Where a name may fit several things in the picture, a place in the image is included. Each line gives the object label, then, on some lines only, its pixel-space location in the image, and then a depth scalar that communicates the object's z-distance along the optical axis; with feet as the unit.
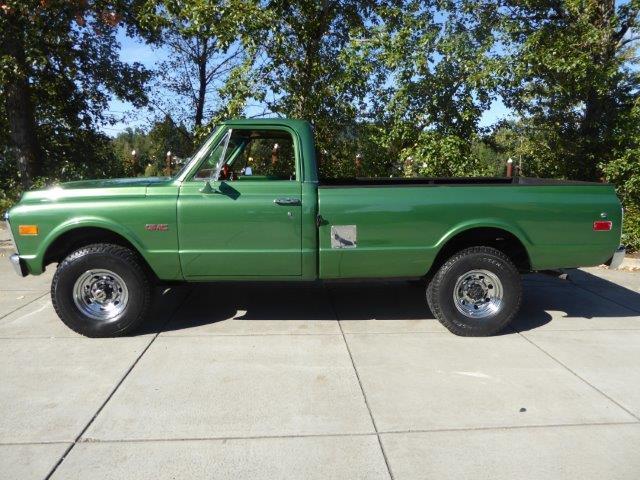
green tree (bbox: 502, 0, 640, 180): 28.99
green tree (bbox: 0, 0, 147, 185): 32.73
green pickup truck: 15.58
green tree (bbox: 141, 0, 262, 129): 26.68
